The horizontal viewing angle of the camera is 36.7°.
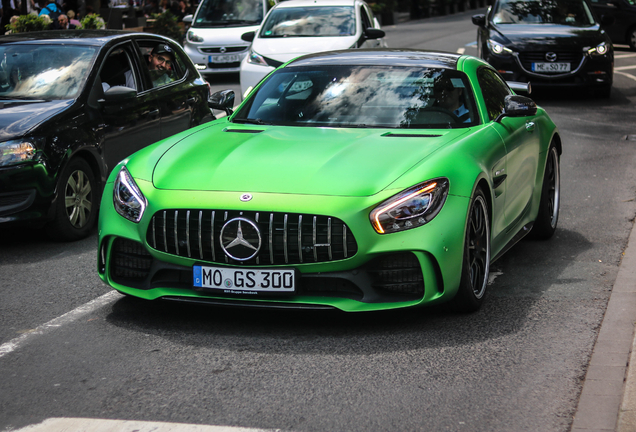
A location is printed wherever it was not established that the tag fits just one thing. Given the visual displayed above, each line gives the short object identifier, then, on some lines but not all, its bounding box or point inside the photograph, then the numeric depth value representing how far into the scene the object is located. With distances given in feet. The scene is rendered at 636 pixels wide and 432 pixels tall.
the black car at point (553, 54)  49.16
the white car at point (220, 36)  61.62
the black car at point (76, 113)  22.76
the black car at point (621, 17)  81.10
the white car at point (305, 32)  46.70
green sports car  15.51
